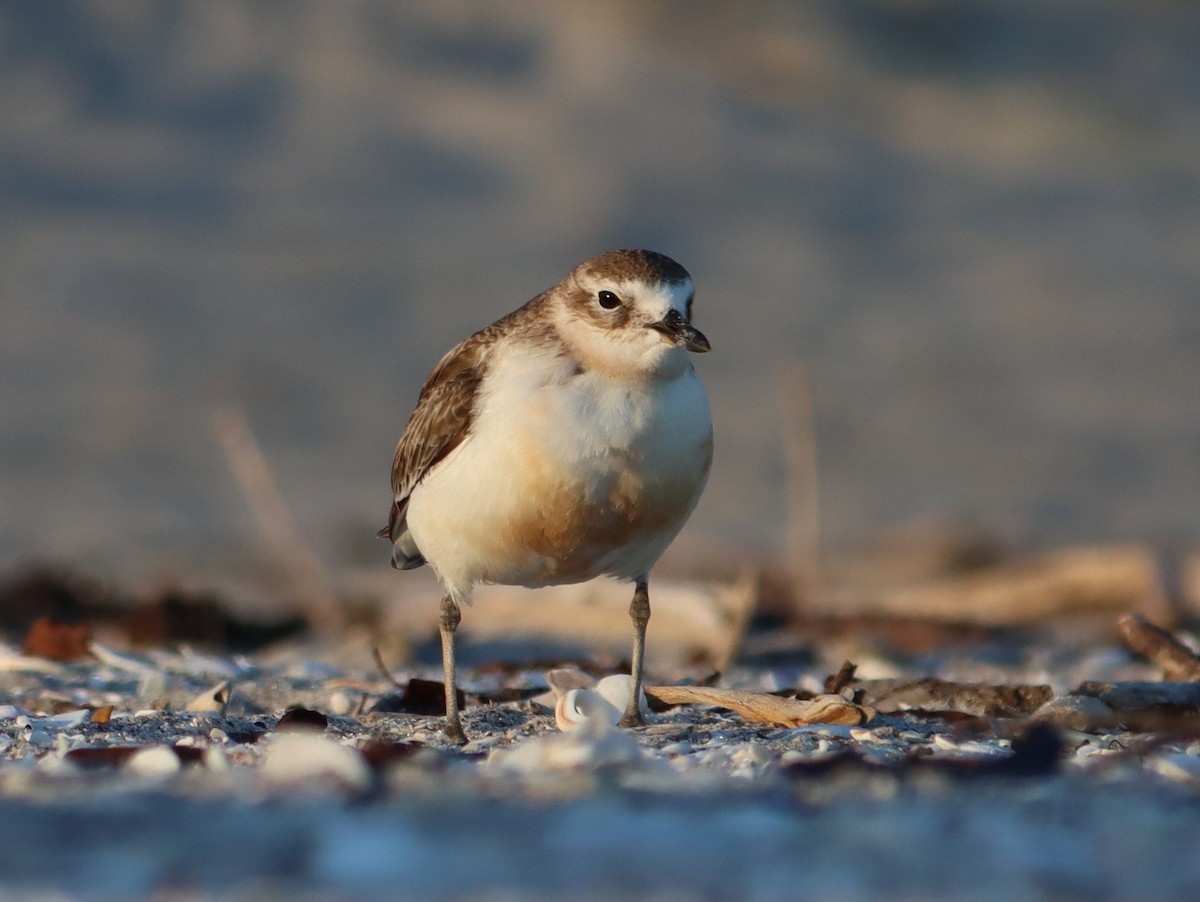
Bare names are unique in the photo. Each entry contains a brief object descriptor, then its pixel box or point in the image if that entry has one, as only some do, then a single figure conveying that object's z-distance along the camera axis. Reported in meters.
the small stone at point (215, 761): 7.01
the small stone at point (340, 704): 10.12
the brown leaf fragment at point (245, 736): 8.15
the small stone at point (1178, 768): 6.92
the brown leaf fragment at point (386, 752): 6.83
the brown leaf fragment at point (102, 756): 7.14
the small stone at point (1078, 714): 8.84
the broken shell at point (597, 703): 8.62
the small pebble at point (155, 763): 6.89
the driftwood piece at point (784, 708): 8.83
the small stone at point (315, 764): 6.34
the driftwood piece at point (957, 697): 9.73
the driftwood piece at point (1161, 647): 10.52
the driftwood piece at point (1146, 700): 9.16
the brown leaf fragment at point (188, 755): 7.14
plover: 9.30
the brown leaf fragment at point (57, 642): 11.82
